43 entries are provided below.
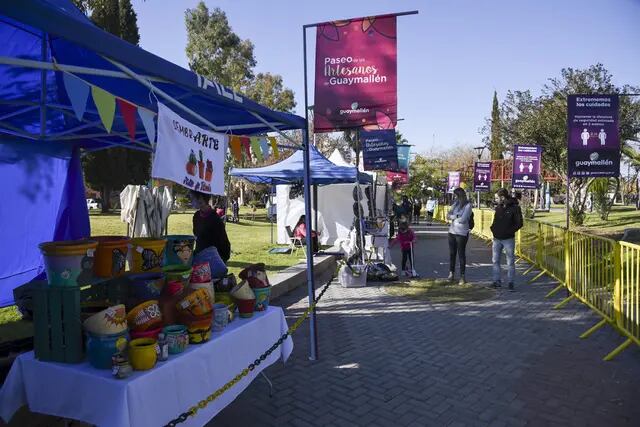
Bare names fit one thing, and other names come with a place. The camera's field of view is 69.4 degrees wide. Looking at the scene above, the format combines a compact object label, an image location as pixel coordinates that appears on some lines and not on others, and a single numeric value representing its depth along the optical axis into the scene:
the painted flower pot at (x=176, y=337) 2.79
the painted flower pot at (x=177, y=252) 3.71
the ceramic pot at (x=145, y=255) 3.37
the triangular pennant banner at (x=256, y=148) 4.22
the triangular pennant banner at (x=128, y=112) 2.98
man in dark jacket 8.59
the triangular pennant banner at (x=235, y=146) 4.02
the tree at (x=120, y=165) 35.81
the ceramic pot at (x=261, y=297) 3.91
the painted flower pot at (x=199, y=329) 2.97
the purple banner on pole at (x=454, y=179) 29.97
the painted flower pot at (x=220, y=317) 3.30
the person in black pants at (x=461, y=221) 9.22
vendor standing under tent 5.70
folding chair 13.97
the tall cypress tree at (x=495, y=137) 25.19
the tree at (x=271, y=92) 38.52
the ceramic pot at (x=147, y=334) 2.68
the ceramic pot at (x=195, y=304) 2.98
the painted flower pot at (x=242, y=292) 3.70
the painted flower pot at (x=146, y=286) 3.15
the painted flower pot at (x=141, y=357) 2.54
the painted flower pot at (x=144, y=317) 2.72
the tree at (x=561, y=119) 19.56
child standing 10.48
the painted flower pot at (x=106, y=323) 2.53
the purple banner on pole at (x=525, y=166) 14.18
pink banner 5.35
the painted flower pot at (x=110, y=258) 3.16
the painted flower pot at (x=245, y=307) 3.69
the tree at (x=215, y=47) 36.56
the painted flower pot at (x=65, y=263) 2.81
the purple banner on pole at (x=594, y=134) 7.79
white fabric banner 2.82
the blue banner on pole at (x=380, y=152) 12.74
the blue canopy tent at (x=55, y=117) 2.46
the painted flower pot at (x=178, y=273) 3.26
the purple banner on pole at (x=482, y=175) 21.48
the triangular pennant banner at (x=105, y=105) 2.59
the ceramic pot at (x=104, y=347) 2.53
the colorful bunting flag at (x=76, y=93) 2.67
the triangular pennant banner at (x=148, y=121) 2.93
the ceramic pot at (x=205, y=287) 3.19
